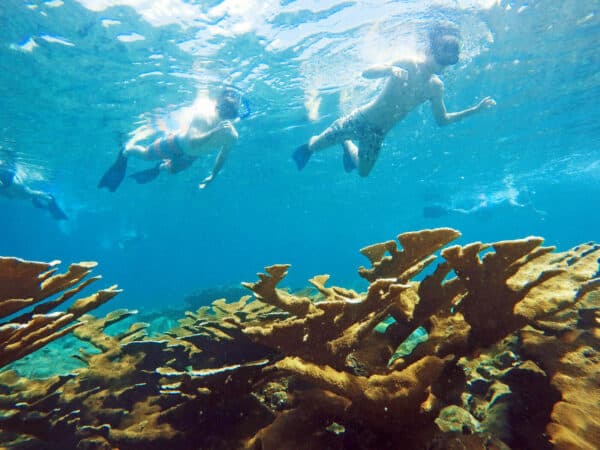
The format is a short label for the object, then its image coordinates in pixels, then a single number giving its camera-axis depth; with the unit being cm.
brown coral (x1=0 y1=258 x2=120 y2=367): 170
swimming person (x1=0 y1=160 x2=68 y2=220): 1514
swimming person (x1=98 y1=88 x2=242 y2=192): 888
